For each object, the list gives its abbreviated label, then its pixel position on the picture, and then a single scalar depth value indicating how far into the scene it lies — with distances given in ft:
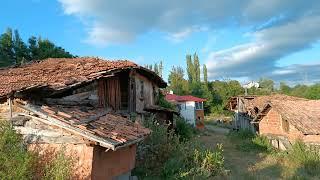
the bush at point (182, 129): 52.47
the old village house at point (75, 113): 18.12
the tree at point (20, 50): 57.46
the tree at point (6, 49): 55.90
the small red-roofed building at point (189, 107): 89.85
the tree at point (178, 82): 126.91
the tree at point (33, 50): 57.28
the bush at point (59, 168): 16.10
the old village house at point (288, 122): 46.21
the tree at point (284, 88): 164.79
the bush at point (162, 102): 53.62
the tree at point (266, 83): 173.19
